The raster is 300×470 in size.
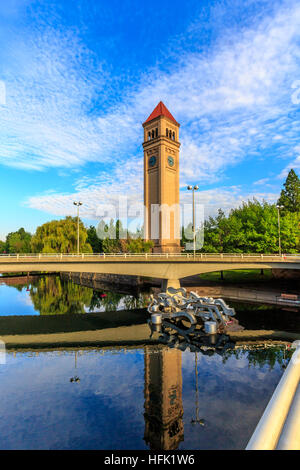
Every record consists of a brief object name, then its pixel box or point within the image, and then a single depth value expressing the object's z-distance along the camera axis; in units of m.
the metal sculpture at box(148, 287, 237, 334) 23.15
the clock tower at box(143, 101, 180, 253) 67.19
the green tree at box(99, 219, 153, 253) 59.09
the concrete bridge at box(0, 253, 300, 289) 30.86
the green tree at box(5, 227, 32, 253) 101.93
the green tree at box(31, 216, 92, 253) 52.88
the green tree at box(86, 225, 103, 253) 82.75
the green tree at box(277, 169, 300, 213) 61.03
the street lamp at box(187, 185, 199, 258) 31.56
